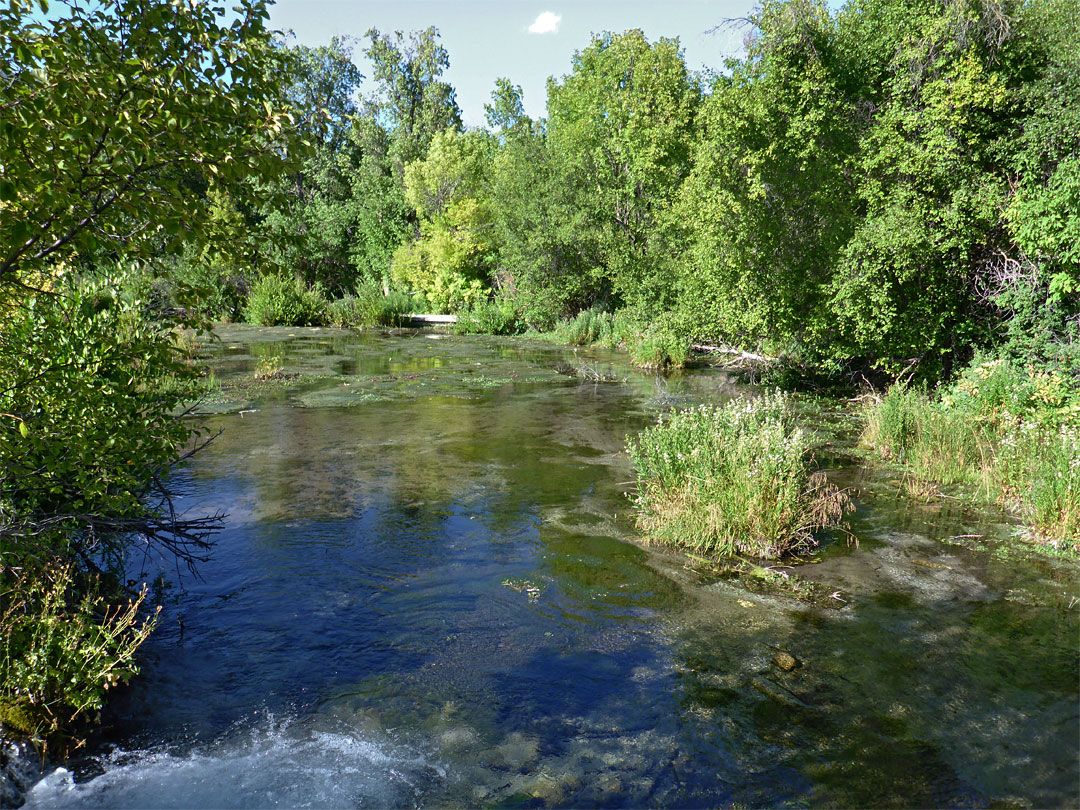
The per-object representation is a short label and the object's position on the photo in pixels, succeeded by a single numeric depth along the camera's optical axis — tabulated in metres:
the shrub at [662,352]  23.91
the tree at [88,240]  4.31
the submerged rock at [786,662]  6.34
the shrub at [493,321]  36.94
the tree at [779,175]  16.31
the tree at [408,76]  58.56
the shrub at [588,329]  32.16
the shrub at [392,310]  39.12
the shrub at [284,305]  38.12
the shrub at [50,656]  5.10
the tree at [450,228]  43.72
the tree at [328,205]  50.78
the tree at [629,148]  29.48
